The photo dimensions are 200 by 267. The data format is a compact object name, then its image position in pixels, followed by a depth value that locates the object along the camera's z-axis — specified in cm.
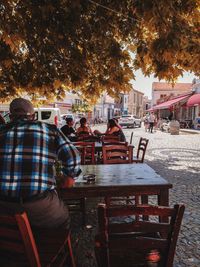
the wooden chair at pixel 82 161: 321
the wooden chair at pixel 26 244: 133
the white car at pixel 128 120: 2577
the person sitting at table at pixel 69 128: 700
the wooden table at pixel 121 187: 224
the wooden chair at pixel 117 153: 355
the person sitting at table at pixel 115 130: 623
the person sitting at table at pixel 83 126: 707
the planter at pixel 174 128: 1673
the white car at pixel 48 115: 1342
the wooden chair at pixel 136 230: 142
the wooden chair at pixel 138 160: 459
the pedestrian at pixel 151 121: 1866
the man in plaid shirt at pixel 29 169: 160
